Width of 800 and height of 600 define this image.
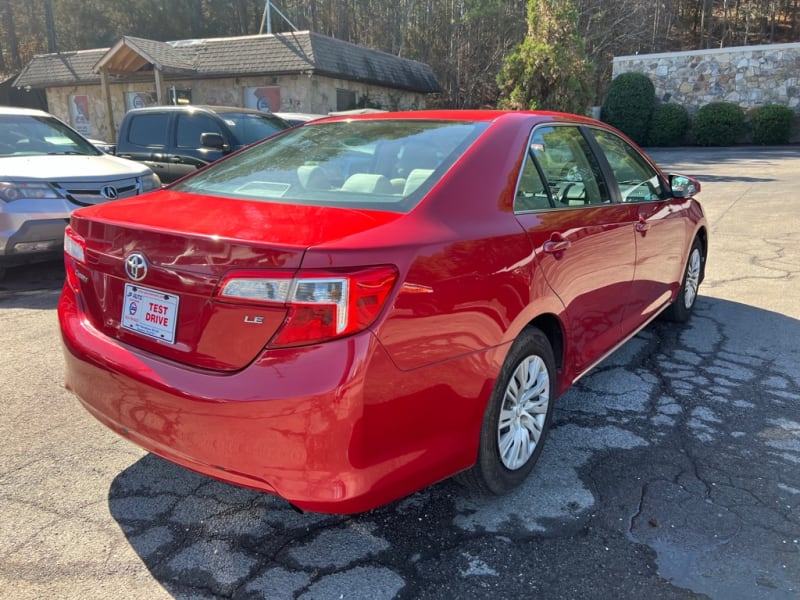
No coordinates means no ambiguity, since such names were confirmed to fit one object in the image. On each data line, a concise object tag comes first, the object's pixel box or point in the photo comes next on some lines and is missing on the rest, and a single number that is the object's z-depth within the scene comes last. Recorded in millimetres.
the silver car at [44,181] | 5590
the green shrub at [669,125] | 25359
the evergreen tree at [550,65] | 19109
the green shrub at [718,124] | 24438
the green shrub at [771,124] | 23828
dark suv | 8828
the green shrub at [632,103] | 25844
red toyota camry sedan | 1943
